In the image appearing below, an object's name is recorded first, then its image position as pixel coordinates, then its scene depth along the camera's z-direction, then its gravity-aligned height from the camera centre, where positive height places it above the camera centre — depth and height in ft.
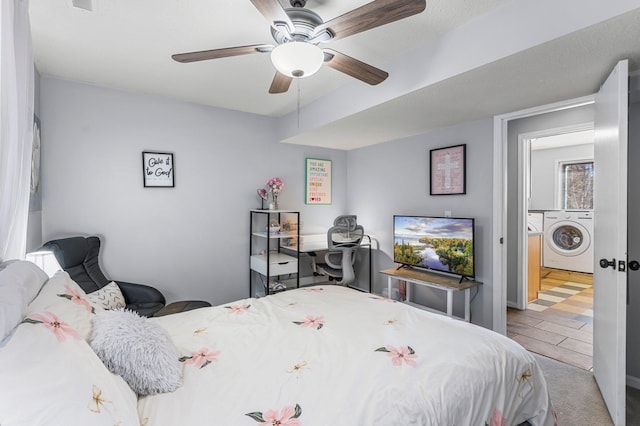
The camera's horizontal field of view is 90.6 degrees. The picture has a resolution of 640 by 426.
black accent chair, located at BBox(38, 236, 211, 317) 8.37 -1.96
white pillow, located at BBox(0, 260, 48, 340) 3.02 -0.93
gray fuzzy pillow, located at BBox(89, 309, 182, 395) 3.80 -1.80
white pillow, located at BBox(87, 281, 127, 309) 7.41 -2.12
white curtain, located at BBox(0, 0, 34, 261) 3.44 +1.15
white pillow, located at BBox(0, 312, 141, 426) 2.37 -1.45
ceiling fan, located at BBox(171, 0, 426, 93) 4.42 +2.79
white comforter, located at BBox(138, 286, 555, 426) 3.54 -2.20
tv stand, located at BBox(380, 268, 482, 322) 9.79 -2.39
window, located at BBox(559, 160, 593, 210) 19.06 +1.36
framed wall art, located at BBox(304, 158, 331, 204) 14.10 +1.23
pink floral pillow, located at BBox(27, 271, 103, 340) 3.78 -1.23
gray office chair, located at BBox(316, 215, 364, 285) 12.20 -1.73
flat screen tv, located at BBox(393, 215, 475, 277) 10.07 -1.22
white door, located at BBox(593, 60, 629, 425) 5.60 -0.56
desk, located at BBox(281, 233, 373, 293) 12.42 -1.51
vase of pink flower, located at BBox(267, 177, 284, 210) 12.40 +0.85
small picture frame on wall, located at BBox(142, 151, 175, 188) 10.38 +1.34
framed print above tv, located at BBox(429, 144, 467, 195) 10.62 +1.31
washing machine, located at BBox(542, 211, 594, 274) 17.10 -1.89
